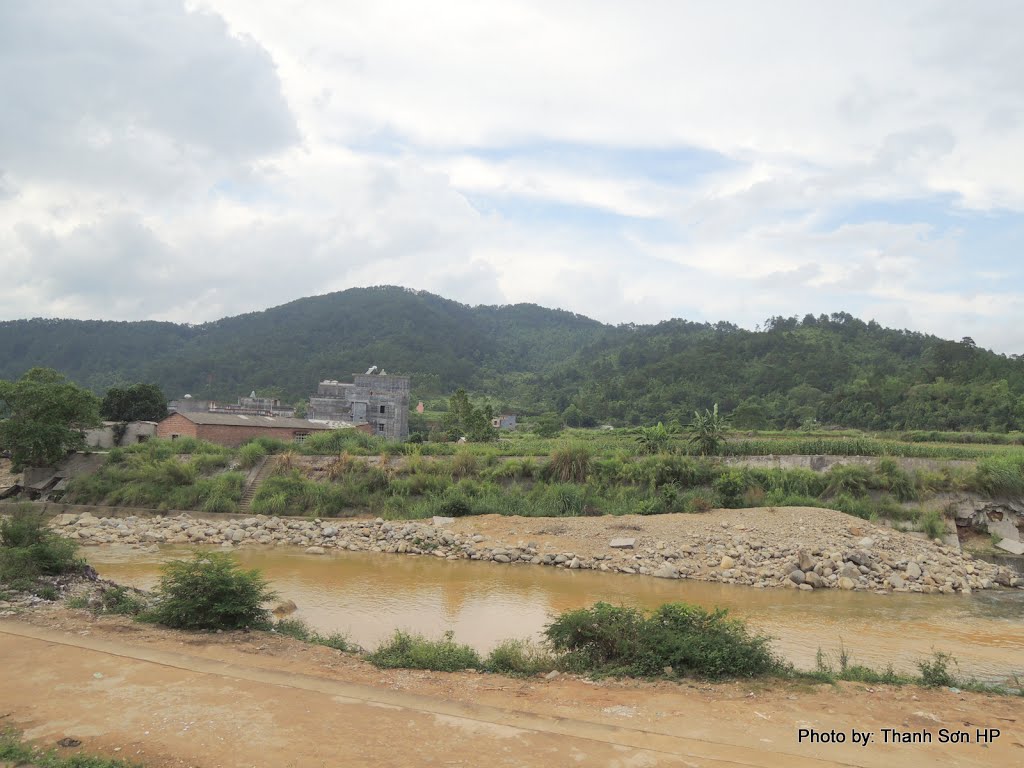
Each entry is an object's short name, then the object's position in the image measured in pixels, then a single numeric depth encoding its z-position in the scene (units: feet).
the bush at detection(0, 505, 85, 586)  39.78
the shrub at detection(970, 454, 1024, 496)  72.18
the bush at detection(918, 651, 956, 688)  26.94
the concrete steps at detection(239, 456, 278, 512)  88.96
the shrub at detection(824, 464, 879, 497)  76.33
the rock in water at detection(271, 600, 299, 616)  43.42
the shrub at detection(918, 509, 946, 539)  68.80
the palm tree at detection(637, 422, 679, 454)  92.27
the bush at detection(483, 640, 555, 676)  28.09
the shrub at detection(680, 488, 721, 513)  75.36
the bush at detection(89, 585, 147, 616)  34.91
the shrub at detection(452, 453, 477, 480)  89.45
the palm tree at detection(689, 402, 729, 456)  92.27
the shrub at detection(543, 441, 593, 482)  84.99
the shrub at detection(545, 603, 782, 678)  27.12
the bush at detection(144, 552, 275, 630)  32.50
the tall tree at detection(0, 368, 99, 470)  94.53
